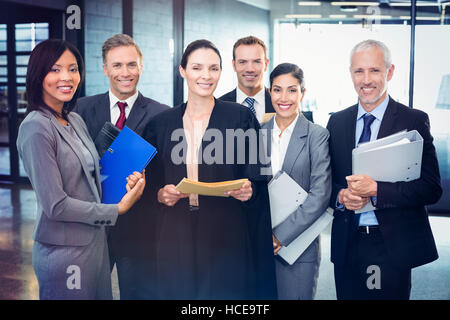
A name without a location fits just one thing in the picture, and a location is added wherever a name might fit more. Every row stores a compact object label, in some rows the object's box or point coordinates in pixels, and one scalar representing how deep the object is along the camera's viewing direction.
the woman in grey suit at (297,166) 2.19
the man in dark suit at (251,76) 2.92
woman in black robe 2.07
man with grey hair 2.03
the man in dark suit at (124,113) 2.43
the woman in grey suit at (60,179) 1.77
